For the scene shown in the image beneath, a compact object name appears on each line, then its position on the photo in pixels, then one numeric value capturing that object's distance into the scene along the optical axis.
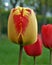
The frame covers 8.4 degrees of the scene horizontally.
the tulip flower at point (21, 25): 0.68
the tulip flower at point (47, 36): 0.79
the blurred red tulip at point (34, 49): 0.83
